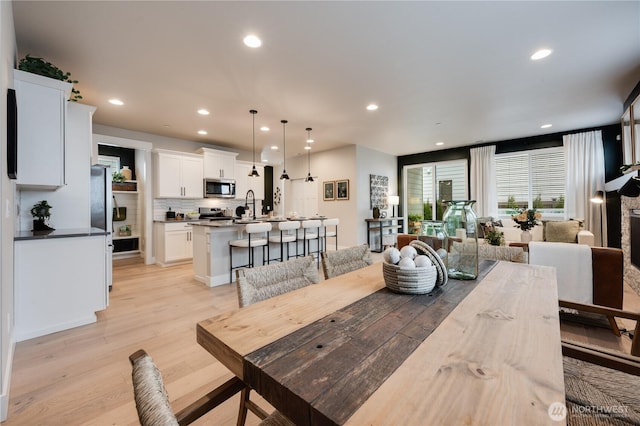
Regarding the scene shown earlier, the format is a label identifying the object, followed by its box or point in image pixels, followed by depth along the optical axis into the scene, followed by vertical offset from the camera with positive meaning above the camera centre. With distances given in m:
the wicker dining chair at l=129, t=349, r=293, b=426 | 0.43 -0.32
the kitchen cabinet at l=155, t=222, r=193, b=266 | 5.34 -0.56
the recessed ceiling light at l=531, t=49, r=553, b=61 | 2.72 +1.60
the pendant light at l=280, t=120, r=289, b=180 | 4.82 +1.65
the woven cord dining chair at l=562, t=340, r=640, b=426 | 0.87 -0.65
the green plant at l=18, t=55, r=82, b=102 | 2.50 +1.39
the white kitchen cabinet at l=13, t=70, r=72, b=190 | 2.41 +0.80
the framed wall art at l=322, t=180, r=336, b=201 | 7.05 +0.60
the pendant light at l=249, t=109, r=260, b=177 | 4.25 +1.62
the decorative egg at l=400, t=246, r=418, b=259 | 1.33 -0.20
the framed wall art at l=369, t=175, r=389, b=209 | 7.06 +0.59
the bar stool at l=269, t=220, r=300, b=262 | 4.42 -0.39
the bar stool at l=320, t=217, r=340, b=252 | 5.28 -0.21
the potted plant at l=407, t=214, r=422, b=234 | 7.87 -0.20
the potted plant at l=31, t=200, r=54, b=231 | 2.85 +0.01
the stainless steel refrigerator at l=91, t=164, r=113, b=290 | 3.72 +0.20
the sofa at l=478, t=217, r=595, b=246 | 4.29 -0.38
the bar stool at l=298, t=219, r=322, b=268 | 4.82 -0.40
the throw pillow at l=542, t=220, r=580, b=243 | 4.59 -0.35
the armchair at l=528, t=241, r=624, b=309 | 2.50 -0.57
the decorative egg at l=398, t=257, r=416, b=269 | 1.22 -0.23
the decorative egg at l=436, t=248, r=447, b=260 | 1.46 -0.22
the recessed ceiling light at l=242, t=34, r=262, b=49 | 2.47 +1.61
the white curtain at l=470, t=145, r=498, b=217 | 6.45 +0.74
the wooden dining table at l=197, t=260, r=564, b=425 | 0.55 -0.38
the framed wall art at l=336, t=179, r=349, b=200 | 6.75 +0.60
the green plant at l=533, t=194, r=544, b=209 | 6.09 +0.19
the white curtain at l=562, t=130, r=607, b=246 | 5.19 +0.63
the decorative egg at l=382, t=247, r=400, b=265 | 1.29 -0.21
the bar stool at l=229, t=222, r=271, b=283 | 3.88 -0.43
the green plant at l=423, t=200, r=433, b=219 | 7.82 +0.05
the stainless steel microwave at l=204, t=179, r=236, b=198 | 6.18 +0.61
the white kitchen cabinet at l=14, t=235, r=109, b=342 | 2.38 -0.63
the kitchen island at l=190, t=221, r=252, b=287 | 4.02 -0.56
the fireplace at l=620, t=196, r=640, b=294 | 3.65 -0.42
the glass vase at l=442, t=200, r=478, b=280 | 1.44 -0.14
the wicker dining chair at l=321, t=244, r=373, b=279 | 1.69 -0.32
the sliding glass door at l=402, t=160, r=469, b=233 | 7.19 +0.69
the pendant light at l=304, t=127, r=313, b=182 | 5.34 +1.65
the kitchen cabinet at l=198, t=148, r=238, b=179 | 6.09 +1.19
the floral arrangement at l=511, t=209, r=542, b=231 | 3.93 -0.12
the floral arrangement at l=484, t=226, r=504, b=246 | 3.40 -0.34
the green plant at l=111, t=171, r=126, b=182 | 6.26 +0.90
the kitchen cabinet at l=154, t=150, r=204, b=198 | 5.55 +0.85
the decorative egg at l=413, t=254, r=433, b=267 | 1.24 -0.23
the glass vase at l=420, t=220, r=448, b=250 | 1.46 -0.11
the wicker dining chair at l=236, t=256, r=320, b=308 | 1.24 -0.33
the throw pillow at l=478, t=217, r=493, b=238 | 5.05 -0.21
